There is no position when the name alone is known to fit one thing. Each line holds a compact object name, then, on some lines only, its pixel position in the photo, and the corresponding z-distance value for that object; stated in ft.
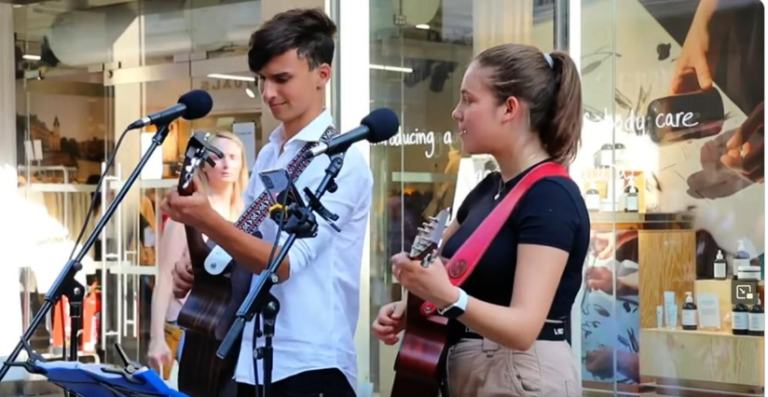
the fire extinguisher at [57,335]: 27.14
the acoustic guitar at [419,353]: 9.14
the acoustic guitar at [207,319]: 10.56
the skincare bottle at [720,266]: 17.21
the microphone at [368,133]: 8.86
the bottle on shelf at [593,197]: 17.88
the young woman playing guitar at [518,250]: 8.21
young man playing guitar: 10.21
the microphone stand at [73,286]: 10.07
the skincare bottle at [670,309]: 17.75
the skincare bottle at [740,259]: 16.91
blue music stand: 8.02
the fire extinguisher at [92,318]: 27.25
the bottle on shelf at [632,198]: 17.88
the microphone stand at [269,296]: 8.65
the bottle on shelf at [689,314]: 17.64
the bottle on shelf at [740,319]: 16.98
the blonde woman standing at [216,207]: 19.38
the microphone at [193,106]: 10.47
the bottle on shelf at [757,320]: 16.76
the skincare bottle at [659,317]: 17.85
